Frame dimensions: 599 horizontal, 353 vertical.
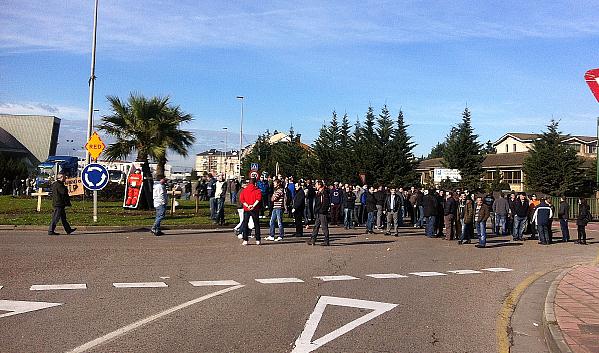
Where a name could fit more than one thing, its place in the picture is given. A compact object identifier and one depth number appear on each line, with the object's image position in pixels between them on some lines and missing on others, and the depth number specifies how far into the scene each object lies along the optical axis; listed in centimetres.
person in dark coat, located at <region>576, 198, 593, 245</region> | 2212
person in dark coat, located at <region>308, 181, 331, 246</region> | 1709
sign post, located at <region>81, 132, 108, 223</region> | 2120
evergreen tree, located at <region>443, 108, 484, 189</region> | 5369
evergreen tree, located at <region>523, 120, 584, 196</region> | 4753
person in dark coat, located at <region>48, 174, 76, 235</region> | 1769
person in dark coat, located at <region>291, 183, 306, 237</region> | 1881
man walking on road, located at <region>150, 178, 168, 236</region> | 1838
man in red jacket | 1661
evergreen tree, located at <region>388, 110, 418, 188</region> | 4781
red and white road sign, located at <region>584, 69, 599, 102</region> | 898
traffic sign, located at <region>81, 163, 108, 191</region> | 2048
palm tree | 2969
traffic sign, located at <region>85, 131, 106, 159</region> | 2120
